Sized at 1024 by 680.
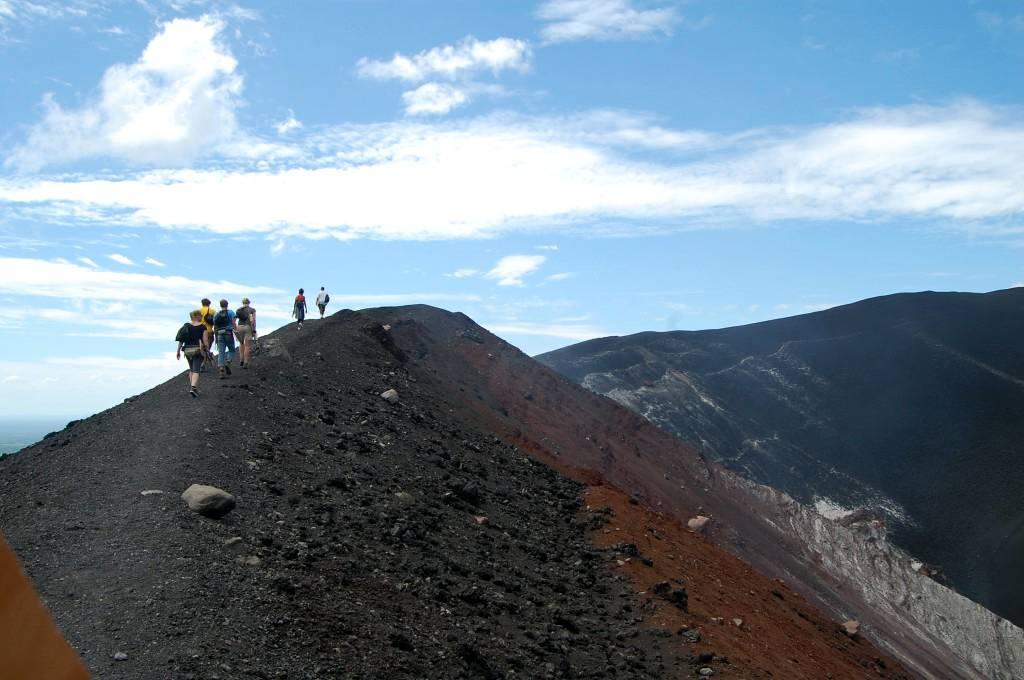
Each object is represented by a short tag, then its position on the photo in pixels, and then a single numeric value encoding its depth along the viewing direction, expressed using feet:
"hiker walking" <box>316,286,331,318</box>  86.58
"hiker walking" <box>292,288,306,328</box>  82.17
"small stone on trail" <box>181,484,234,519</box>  30.76
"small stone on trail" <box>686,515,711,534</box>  90.74
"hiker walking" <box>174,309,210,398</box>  49.24
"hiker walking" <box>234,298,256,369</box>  57.36
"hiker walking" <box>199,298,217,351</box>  51.56
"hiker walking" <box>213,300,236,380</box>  52.95
